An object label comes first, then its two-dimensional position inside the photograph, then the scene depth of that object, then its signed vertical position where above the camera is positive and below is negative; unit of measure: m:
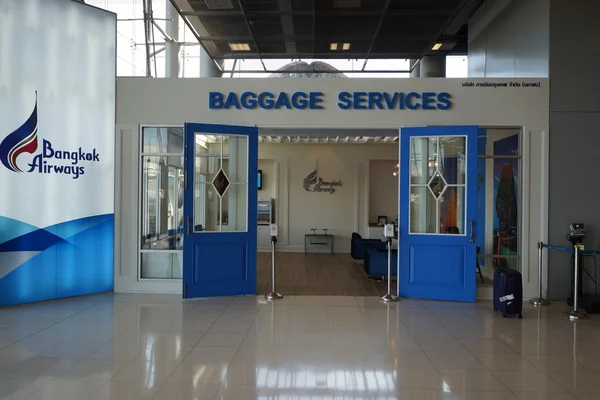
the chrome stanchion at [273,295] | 6.87 -1.46
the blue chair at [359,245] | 10.79 -1.12
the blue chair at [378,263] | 8.48 -1.19
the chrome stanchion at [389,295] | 6.84 -1.44
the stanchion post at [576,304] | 5.84 -1.32
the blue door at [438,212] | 6.75 -0.21
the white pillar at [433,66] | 11.10 +3.14
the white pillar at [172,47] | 9.75 +3.20
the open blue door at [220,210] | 6.73 -0.21
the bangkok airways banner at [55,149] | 6.20 +0.63
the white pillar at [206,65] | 10.87 +3.08
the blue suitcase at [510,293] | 5.88 -1.19
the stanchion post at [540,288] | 6.59 -1.26
